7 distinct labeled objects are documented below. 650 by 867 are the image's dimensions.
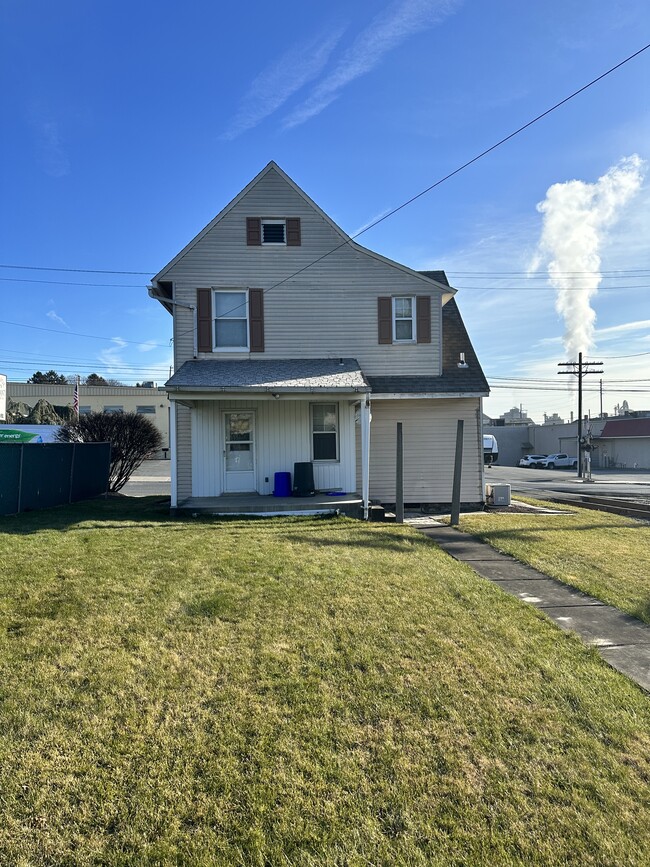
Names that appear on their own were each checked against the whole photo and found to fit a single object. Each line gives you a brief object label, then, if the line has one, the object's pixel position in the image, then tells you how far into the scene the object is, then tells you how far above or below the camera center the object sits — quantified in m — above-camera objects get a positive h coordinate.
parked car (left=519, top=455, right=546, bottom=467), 51.66 -1.73
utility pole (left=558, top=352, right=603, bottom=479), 37.06 +5.71
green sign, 23.36 +0.47
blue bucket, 11.80 -0.94
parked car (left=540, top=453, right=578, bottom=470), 49.28 -1.72
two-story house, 12.26 +2.38
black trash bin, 11.69 -0.80
